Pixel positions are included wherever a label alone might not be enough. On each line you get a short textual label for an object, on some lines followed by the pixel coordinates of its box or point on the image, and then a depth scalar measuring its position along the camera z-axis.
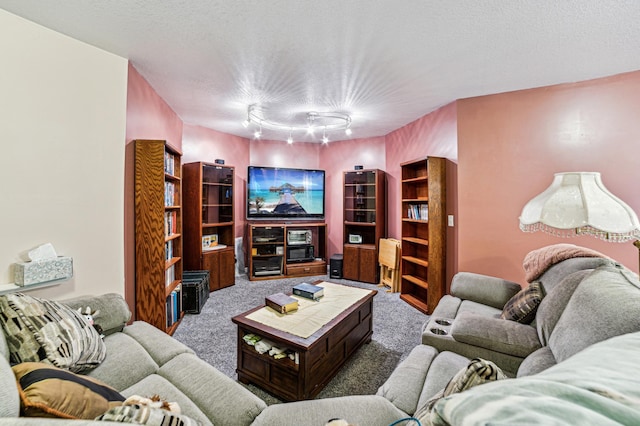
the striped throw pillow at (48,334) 1.26
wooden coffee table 1.67
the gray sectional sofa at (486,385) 0.41
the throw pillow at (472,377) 0.77
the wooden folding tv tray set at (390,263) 4.00
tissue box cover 1.66
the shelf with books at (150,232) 2.38
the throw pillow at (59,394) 0.77
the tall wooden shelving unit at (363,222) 4.43
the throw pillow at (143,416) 0.71
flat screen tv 4.73
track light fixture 3.57
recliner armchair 1.44
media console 4.56
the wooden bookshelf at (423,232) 3.15
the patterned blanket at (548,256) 1.83
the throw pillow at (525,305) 1.71
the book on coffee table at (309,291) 2.32
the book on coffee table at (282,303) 2.03
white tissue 1.75
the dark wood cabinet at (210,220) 3.81
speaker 4.62
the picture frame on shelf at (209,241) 4.07
